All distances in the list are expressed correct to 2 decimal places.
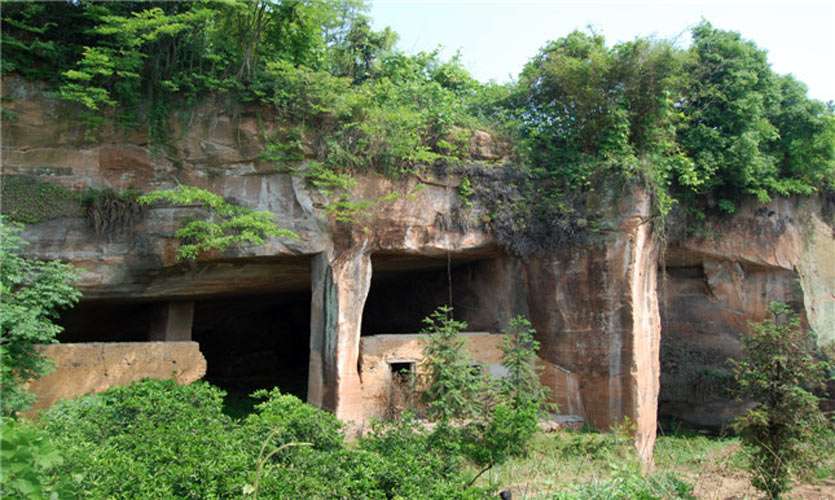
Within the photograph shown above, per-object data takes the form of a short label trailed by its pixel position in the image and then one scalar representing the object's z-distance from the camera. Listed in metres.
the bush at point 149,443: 5.42
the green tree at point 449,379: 10.50
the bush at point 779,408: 8.38
